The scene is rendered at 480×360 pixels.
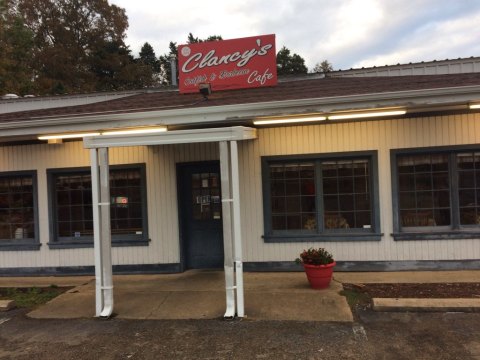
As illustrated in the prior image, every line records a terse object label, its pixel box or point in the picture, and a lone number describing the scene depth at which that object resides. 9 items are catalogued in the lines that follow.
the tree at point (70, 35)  32.69
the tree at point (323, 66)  49.99
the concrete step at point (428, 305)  5.39
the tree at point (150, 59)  46.42
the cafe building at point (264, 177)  6.59
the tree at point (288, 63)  46.03
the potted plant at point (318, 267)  6.43
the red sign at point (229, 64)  8.81
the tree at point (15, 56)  24.31
